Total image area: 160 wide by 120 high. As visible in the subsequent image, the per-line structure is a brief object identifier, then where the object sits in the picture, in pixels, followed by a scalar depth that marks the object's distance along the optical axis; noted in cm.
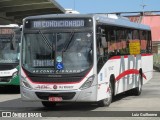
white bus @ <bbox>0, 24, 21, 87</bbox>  2112
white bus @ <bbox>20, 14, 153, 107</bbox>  1407
